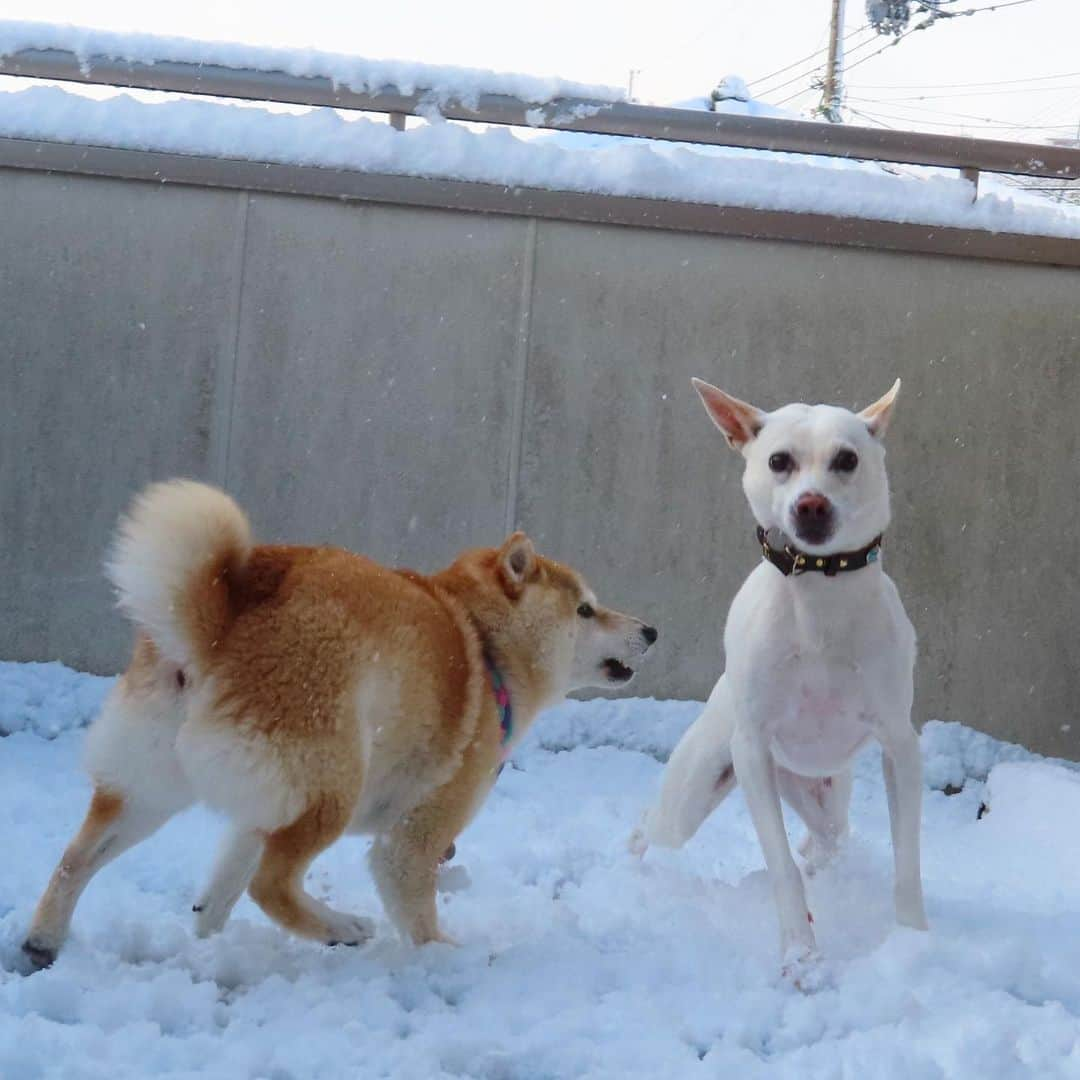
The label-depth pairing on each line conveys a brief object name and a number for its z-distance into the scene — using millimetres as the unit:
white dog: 3498
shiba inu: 3105
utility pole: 21953
